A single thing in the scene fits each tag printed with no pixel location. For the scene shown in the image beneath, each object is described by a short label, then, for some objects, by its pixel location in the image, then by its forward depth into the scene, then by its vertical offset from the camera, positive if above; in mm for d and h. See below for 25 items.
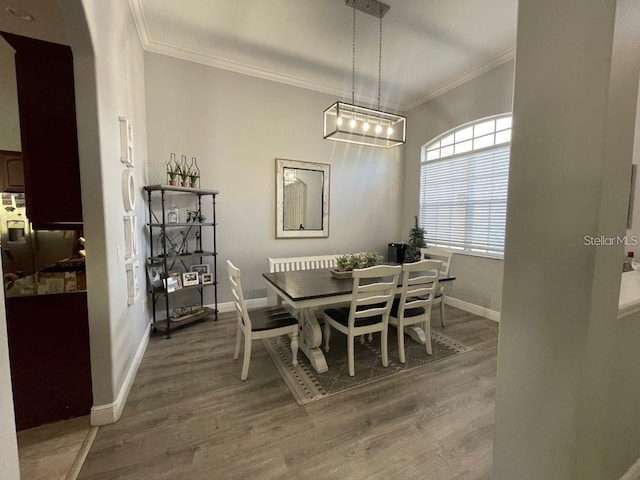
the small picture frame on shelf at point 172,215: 3473 +5
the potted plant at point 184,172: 3324 +533
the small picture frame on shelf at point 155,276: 3143 -702
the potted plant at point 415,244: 4406 -435
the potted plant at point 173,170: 3213 +562
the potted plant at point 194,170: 3547 +594
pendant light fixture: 2658 +1025
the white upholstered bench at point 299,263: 3893 -677
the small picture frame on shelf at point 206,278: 3562 -807
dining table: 2340 -676
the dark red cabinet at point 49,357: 1755 -924
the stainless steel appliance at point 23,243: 2359 -258
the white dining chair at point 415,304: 2572 -846
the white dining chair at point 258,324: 2295 -939
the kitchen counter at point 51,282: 1761 -442
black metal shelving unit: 3133 -452
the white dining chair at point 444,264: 3381 -613
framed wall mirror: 4121 +270
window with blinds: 3658 +464
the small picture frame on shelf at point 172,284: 3179 -798
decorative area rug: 2248 -1372
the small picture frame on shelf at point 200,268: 3604 -690
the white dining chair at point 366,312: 2285 -858
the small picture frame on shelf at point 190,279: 3379 -776
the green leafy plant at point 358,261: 2947 -473
